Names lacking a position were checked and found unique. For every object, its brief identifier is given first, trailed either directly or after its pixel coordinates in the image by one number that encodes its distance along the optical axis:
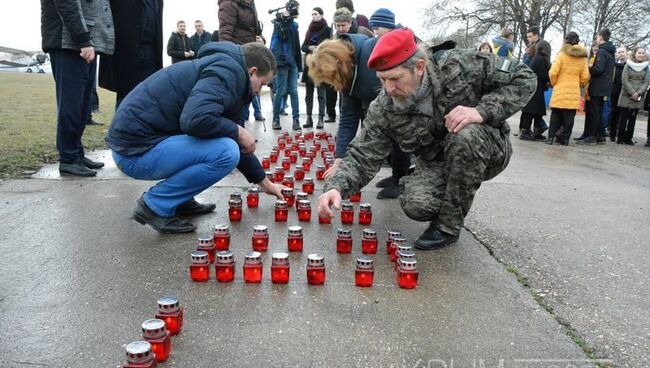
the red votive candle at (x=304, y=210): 4.68
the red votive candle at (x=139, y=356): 2.20
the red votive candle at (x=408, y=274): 3.29
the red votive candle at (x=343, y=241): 3.89
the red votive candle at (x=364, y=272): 3.30
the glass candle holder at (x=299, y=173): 6.43
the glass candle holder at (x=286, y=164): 6.92
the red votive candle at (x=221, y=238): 3.84
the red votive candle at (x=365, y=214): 4.64
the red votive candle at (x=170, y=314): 2.62
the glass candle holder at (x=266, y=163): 7.00
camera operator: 10.94
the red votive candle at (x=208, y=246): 3.58
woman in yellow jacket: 11.16
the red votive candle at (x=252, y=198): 5.07
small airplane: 81.85
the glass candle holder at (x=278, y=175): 6.12
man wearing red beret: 3.70
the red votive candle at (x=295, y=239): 3.92
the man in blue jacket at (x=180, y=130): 4.00
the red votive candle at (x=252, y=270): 3.30
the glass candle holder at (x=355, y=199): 5.38
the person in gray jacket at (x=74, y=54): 5.58
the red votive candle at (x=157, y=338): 2.38
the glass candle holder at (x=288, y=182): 5.76
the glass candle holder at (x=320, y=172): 6.52
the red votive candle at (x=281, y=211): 4.64
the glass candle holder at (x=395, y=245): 3.73
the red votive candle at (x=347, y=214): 4.65
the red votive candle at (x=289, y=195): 5.01
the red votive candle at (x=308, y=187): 5.70
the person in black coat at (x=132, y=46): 6.35
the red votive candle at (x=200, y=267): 3.30
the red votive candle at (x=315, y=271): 3.30
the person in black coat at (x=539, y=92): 11.70
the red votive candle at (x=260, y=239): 3.90
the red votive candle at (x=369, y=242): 3.91
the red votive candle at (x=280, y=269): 3.29
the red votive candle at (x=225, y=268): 3.30
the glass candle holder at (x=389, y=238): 3.91
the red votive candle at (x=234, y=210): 4.61
